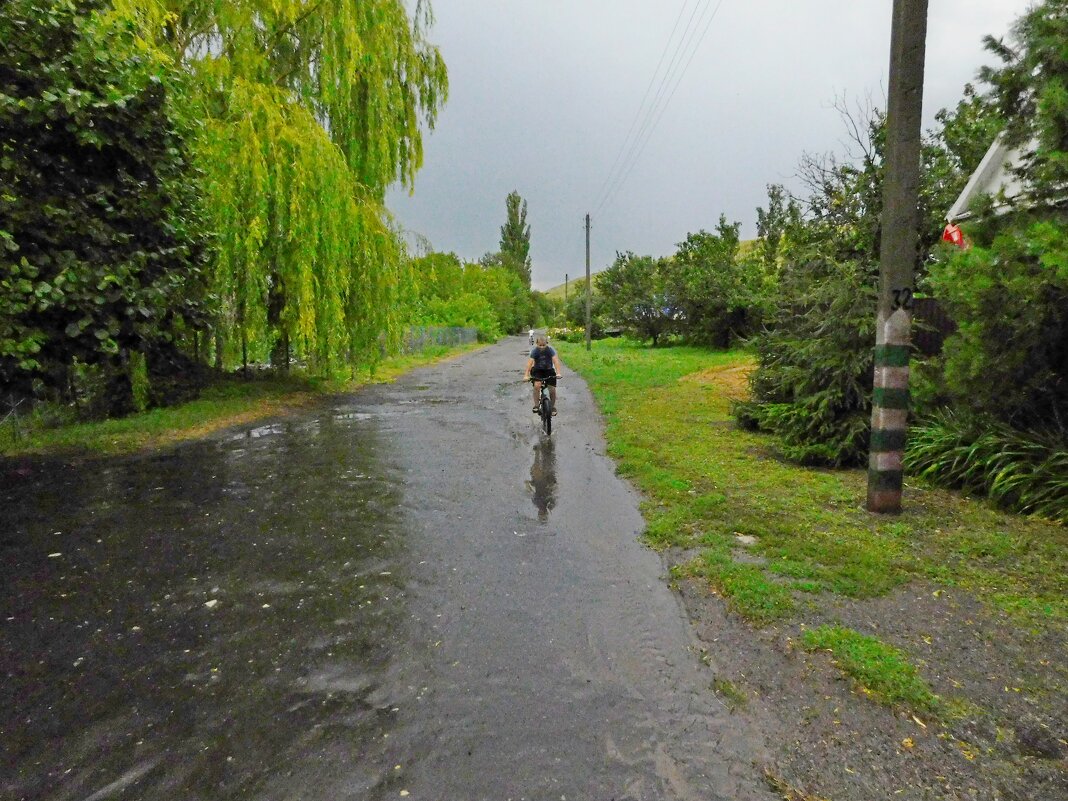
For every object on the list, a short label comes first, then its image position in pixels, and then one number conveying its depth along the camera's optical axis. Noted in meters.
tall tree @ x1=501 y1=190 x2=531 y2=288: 101.44
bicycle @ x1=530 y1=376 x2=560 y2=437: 10.37
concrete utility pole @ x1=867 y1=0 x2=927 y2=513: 5.53
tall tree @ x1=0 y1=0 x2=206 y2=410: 6.61
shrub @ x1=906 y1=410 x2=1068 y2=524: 5.67
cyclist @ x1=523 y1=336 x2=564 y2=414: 10.70
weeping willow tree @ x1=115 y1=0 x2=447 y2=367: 12.20
